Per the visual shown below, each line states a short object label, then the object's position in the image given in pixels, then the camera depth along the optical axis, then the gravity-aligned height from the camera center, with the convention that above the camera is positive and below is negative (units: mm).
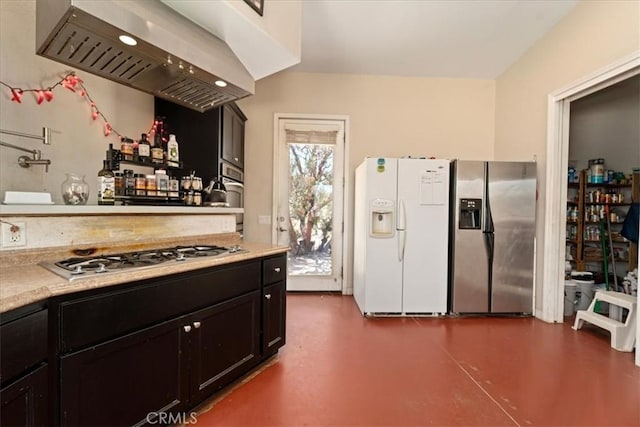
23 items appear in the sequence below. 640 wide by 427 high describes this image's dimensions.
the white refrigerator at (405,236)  3301 -282
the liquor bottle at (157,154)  2330 +409
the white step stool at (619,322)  2510 -951
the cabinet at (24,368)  874 -512
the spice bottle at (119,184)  1993 +144
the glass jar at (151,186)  2145 +146
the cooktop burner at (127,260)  1232 -272
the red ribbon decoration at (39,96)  1937 +703
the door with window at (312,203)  4078 +87
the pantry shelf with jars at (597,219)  3996 -68
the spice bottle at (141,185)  2101 +147
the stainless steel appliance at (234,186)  3023 +238
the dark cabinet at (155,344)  1125 -641
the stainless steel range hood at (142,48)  1268 +766
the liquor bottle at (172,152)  2432 +448
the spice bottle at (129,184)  2051 +151
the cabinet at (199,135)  2881 +706
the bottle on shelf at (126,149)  2174 +416
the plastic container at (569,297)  3449 -973
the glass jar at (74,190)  1720 +84
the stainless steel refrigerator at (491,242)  3291 -326
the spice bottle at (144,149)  2256 +430
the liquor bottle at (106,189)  1836 +103
